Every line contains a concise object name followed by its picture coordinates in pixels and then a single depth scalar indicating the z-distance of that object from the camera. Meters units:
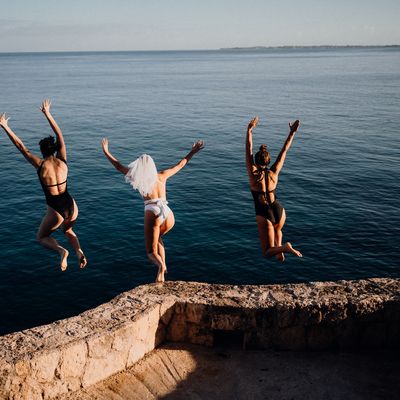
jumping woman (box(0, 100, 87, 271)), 7.98
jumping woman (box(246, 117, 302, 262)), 8.27
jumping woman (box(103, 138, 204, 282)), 8.06
